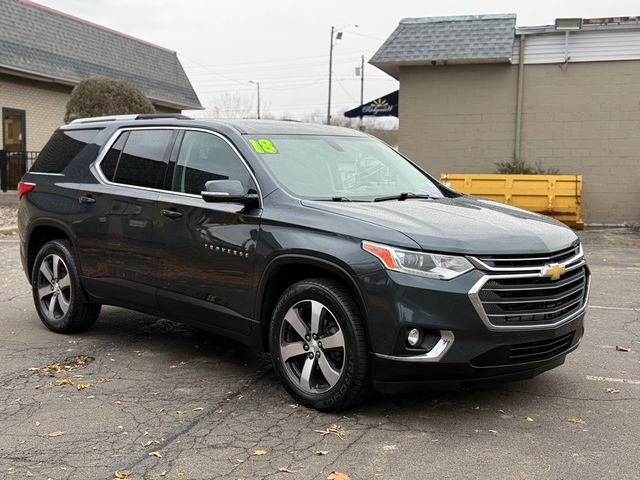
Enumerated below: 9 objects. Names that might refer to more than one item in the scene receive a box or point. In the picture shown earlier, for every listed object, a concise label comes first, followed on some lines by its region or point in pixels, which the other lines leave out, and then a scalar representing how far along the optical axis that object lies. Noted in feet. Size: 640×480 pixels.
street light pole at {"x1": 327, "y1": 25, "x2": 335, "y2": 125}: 165.52
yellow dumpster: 47.16
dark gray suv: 12.86
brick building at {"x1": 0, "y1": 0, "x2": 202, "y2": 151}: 65.21
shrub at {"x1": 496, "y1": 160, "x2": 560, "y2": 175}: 52.08
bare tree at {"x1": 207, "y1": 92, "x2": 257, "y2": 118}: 197.06
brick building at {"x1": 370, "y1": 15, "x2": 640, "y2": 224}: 52.08
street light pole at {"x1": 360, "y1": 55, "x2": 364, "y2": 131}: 208.45
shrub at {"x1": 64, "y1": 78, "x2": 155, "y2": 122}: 56.49
